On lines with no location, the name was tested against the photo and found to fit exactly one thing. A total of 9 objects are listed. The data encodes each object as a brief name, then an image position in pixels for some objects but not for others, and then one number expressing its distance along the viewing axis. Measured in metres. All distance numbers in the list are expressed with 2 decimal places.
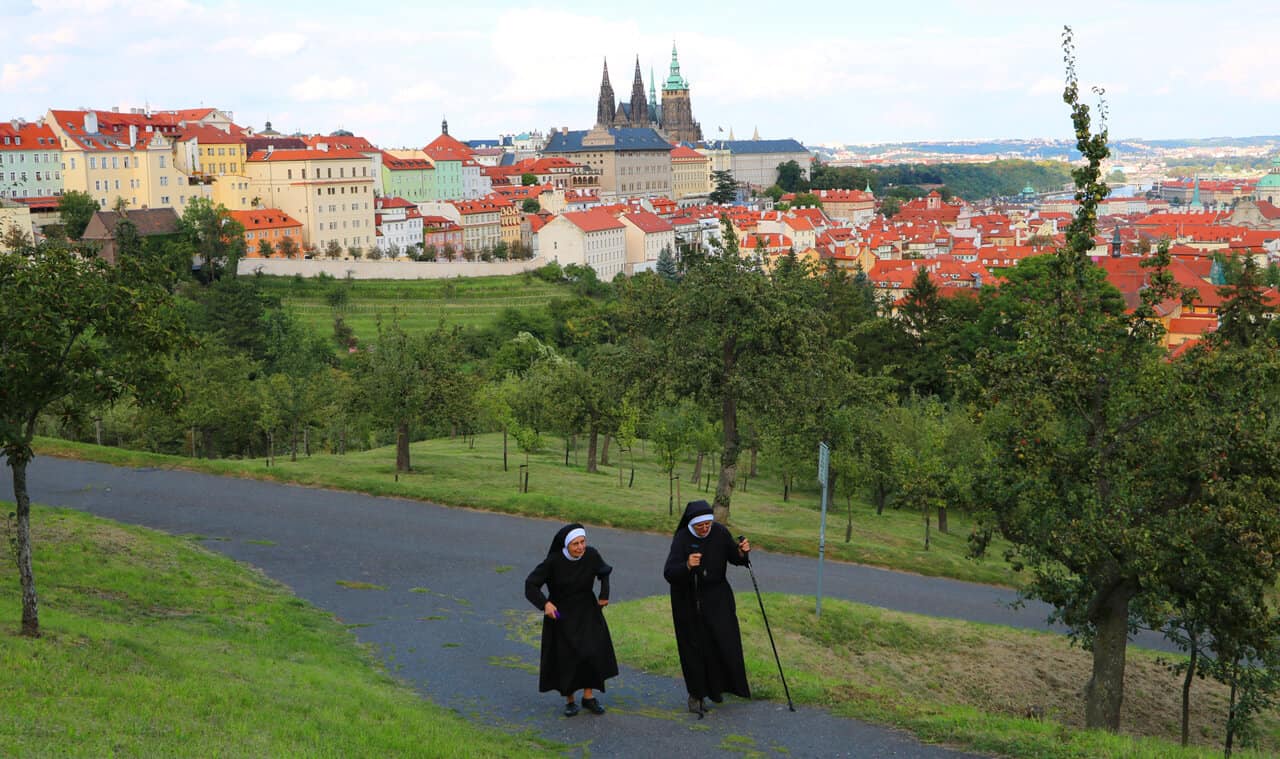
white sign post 14.97
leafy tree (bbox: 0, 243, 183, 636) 11.27
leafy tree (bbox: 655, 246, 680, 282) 107.85
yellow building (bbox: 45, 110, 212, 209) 97.75
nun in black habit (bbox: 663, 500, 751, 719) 10.43
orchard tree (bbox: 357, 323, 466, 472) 29.36
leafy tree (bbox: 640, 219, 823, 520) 21.06
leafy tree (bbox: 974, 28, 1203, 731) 12.55
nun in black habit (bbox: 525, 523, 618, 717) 10.38
